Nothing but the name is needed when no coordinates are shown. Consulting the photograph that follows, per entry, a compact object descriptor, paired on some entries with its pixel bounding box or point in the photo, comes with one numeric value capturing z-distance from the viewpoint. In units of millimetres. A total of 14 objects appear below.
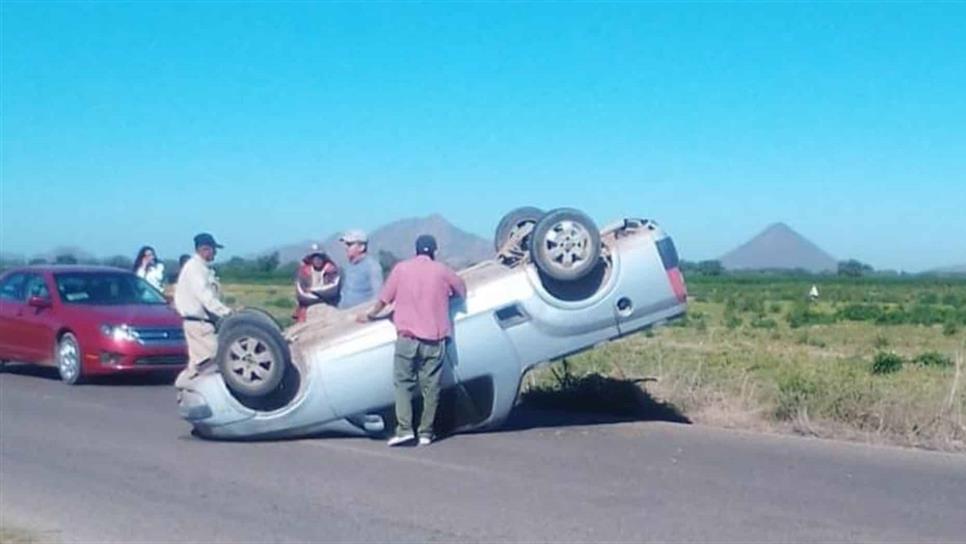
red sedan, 18156
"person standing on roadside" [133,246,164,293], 22078
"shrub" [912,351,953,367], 26719
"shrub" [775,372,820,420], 13094
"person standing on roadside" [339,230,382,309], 13258
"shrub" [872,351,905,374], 22816
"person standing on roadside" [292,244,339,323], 13852
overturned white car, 12016
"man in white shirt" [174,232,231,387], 13953
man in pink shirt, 11867
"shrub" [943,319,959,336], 43456
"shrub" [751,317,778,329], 45738
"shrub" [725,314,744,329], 45844
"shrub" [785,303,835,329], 50000
